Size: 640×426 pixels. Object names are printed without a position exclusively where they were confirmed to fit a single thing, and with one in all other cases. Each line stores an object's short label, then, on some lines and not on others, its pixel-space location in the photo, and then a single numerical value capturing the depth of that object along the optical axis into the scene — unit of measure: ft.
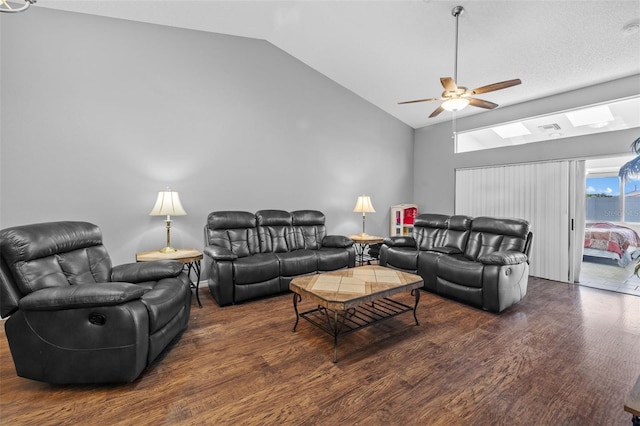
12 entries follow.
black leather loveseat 10.27
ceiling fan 8.75
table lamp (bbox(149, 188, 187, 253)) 11.02
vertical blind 14.39
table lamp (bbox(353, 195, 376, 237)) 17.07
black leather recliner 5.90
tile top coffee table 7.60
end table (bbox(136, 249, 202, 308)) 10.49
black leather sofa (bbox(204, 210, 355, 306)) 11.03
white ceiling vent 14.72
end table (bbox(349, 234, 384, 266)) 16.12
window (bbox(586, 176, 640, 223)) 14.03
